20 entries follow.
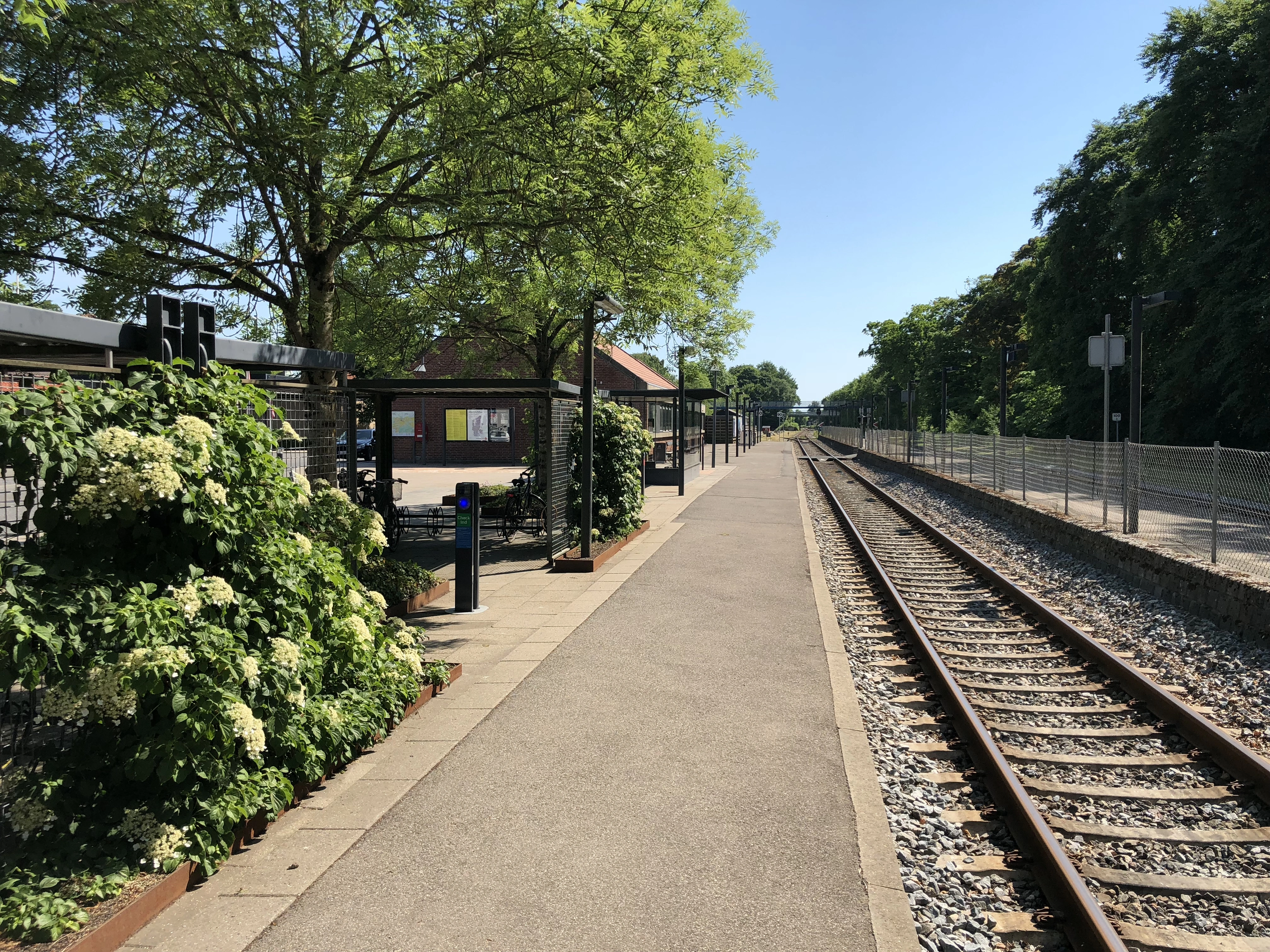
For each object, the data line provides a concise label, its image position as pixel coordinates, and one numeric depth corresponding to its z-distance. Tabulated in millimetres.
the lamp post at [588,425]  12469
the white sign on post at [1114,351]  14867
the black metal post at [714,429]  41844
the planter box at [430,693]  6098
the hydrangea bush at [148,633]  3383
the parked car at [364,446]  40062
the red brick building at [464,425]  42219
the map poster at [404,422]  42719
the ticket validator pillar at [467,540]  9219
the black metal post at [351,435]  8727
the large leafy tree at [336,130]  8023
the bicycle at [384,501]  12734
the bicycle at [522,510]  15469
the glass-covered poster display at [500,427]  42375
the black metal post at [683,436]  24688
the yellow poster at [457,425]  42844
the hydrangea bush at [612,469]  13922
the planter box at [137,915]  3182
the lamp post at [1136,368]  14766
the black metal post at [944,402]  47031
